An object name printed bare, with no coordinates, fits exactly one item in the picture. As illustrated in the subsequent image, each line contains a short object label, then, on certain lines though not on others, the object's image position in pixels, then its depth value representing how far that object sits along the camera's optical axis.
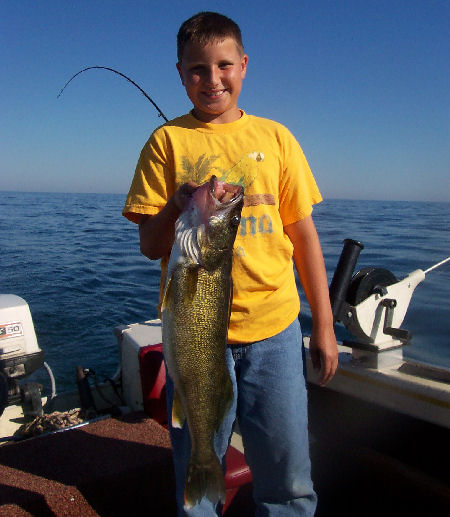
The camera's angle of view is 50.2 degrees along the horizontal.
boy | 2.06
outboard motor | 4.28
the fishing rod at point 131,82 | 3.75
